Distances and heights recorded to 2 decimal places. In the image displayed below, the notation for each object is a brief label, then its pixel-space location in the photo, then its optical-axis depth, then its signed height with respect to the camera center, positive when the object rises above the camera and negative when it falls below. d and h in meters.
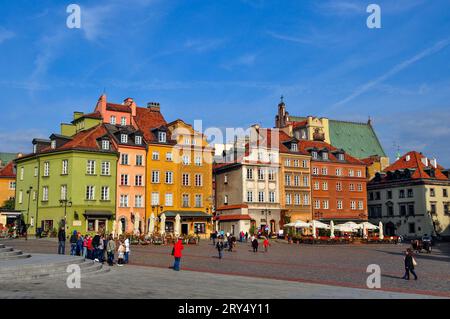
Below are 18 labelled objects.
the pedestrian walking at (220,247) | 33.06 -1.40
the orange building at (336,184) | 75.31 +6.09
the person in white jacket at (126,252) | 27.73 -1.42
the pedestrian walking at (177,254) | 24.27 -1.37
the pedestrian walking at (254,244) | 40.99 -1.51
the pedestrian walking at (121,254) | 26.66 -1.46
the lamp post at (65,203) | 53.78 +2.45
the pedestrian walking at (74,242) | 29.76 -0.93
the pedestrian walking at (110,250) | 26.27 -1.24
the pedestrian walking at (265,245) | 42.47 -1.70
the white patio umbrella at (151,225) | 50.25 +0.05
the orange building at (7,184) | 78.31 +6.52
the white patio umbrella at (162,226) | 51.16 -0.06
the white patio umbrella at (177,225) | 51.03 +0.03
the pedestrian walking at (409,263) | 21.70 -1.64
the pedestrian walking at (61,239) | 30.81 -0.78
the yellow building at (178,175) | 63.06 +6.30
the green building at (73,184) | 57.31 +4.79
